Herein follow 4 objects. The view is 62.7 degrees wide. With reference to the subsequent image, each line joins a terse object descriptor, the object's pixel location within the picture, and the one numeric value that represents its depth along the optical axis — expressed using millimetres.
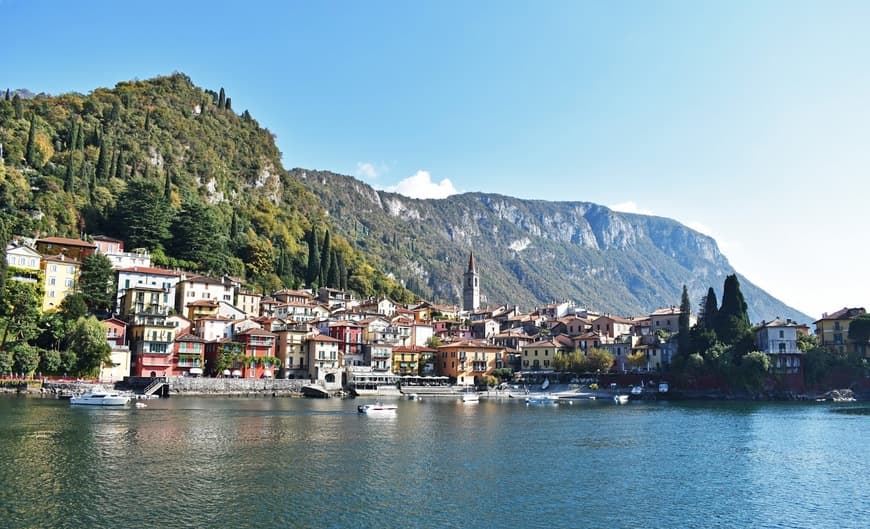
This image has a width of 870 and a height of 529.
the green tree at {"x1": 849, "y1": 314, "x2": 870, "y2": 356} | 86938
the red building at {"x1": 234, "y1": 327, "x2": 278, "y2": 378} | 85250
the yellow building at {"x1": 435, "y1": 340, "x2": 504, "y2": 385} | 99938
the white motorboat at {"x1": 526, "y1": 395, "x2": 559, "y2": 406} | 82238
